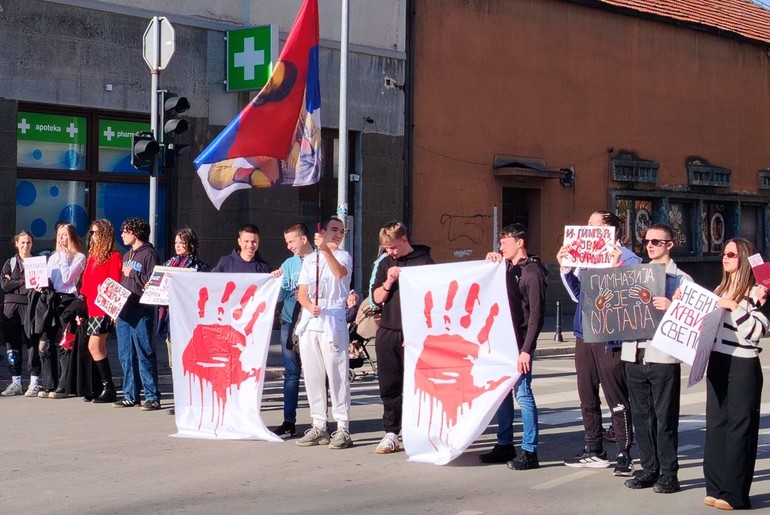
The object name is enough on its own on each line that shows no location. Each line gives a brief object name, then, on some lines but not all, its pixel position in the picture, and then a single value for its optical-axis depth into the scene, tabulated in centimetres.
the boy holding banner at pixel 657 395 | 809
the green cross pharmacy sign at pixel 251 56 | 1962
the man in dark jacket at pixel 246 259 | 1100
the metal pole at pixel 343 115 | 1939
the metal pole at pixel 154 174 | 1505
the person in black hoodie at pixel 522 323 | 893
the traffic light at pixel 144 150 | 1485
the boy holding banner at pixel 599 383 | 877
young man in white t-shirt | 986
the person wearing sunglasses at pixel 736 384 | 761
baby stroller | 1324
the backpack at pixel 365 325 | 1311
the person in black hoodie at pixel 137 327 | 1192
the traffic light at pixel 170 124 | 1498
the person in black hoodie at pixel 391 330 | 964
